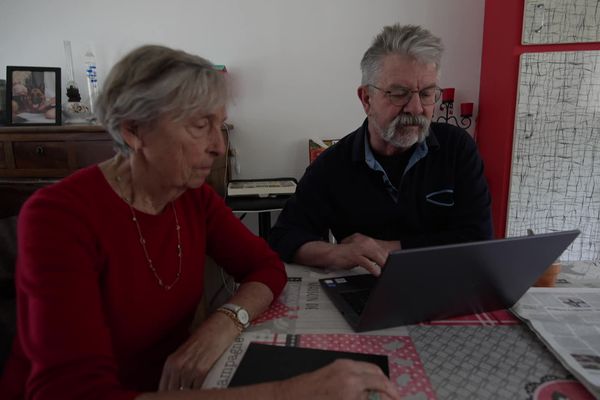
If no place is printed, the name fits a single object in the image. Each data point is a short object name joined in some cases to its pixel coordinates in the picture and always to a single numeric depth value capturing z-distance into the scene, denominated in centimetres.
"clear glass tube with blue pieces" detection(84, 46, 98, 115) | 249
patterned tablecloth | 56
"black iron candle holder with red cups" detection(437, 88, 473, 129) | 253
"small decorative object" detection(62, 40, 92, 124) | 237
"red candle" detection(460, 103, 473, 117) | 253
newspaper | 59
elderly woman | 57
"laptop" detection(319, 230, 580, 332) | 60
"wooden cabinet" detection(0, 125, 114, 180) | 206
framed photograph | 221
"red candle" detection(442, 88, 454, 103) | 252
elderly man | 119
